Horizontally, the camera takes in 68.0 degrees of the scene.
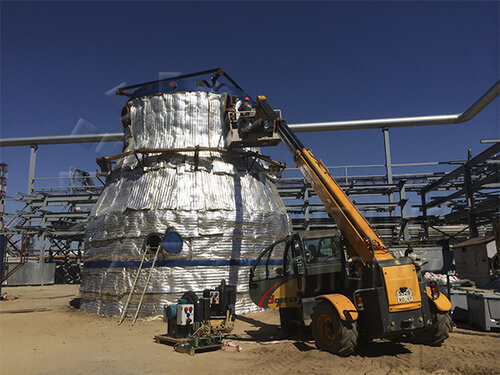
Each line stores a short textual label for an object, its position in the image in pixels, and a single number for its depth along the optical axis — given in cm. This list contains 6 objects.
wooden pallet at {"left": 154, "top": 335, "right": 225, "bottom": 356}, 864
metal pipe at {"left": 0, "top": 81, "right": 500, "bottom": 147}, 2205
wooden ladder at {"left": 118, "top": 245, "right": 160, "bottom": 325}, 1267
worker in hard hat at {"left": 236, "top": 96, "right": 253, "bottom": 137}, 1445
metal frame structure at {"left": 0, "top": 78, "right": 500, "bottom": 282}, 2084
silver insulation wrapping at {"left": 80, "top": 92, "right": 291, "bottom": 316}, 1347
